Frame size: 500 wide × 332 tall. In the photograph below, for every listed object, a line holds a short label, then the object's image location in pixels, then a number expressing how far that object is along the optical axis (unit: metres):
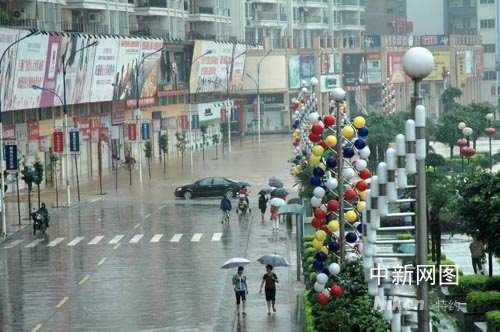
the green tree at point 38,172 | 75.88
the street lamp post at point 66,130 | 79.01
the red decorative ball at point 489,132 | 81.75
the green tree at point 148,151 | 105.34
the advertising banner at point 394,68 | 179.00
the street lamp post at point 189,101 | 119.42
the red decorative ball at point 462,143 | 78.90
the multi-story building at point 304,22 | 166.12
